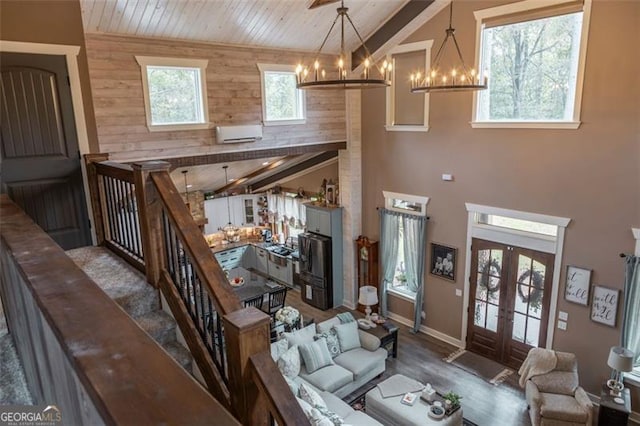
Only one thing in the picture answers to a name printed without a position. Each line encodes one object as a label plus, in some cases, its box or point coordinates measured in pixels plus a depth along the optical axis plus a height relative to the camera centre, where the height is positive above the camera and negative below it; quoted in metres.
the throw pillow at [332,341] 6.83 -3.37
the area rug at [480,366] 7.04 -4.06
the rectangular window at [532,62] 5.84 +0.96
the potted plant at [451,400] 5.62 -3.57
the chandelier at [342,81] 3.49 +0.43
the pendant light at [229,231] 12.47 -2.84
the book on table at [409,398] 5.74 -3.63
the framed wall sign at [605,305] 5.89 -2.50
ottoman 5.45 -3.68
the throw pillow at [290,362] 6.07 -3.30
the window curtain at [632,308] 5.62 -2.44
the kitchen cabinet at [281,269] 11.16 -3.64
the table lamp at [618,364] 5.57 -3.12
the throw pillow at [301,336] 6.65 -3.22
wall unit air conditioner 6.70 +0.01
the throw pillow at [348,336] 7.02 -3.38
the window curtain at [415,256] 8.04 -2.40
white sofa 5.61 -3.62
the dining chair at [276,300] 8.91 -3.53
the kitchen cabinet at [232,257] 11.82 -3.45
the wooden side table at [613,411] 5.46 -3.65
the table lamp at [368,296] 8.10 -3.14
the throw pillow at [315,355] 6.44 -3.38
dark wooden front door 6.75 -2.87
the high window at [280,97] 7.24 +0.64
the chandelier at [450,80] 5.07 +0.65
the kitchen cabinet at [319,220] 9.23 -1.94
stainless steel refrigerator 9.37 -3.08
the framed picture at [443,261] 7.71 -2.41
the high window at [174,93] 6.02 +0.63
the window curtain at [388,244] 8.50 -2.27
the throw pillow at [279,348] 6.22 -3.18
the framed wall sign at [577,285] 6.14 -2.31
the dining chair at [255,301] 8.44 -3.31
